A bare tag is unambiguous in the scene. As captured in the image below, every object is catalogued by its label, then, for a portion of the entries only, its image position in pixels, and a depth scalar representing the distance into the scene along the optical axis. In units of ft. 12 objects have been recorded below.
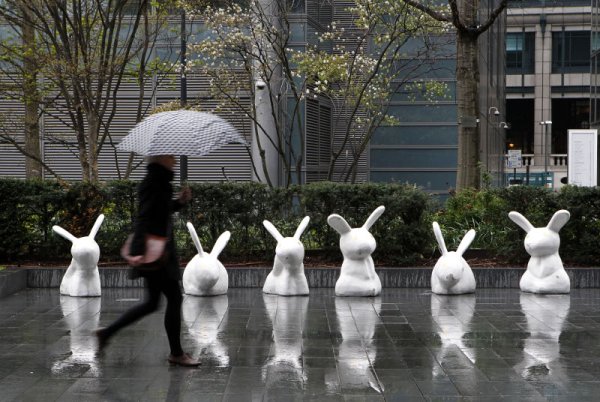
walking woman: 24.70
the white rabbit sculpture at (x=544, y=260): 40.19
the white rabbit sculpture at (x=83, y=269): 39.55
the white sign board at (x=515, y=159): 108.47
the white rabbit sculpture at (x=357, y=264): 39.22
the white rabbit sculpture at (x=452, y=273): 40.22
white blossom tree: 67.10
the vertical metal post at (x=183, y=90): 73.59
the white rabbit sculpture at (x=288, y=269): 38.91
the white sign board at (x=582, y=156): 78.07
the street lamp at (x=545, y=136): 216.47
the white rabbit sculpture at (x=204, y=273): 39.83
